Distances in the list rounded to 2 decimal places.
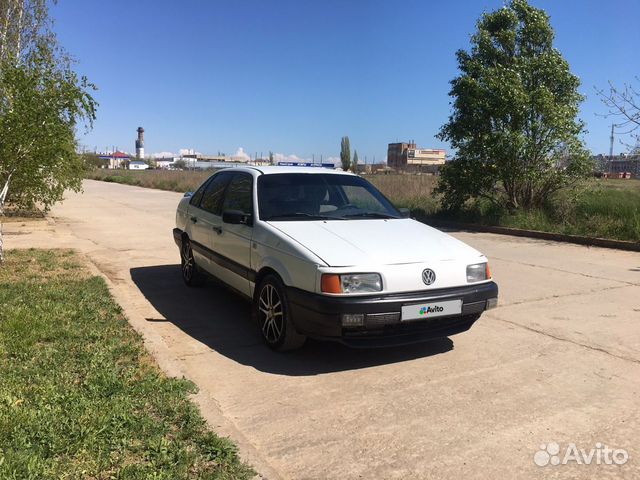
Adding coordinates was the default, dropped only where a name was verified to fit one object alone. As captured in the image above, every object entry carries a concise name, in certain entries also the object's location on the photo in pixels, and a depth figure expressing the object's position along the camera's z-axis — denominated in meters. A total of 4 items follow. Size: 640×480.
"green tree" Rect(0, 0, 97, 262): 6.93
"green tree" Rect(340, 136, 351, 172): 111.31
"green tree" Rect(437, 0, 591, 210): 13.67
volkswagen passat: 3.98
